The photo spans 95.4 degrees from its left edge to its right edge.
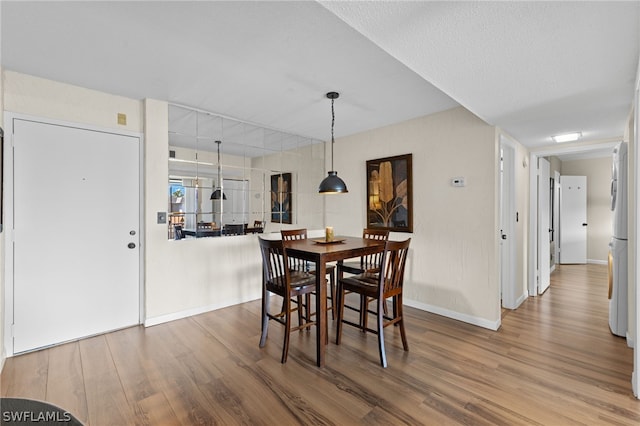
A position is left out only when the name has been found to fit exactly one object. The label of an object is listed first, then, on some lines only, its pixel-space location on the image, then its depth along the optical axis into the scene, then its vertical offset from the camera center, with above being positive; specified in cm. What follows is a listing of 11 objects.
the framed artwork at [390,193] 384 +27
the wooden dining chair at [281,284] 246 -65
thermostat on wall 333 +37
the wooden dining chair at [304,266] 308 -60
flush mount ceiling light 334 +91
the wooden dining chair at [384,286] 240 -66
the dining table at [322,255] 236 -37
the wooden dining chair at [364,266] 290 -60
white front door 260 -20
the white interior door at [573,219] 612 -11
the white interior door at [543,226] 432 -19
